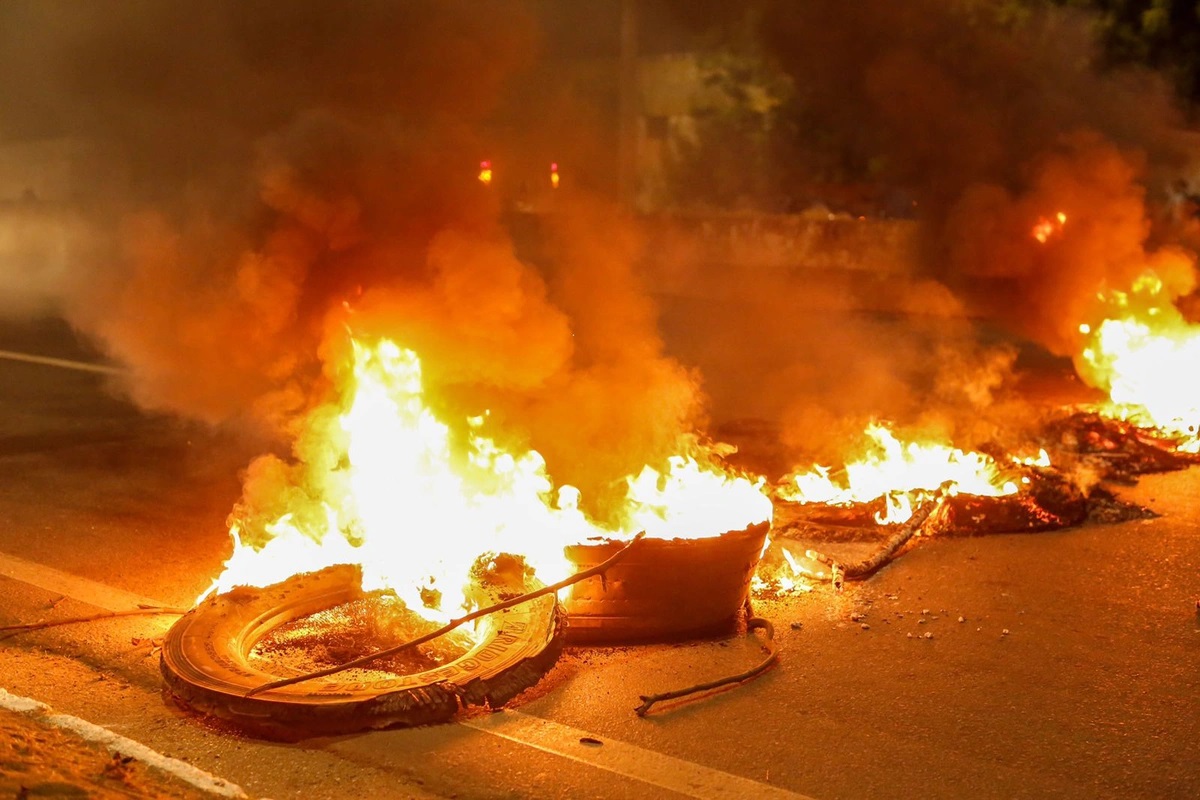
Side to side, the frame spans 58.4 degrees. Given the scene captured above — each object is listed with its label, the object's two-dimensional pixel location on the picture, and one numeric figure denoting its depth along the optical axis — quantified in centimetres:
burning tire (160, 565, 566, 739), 417
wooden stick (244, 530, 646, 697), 432
